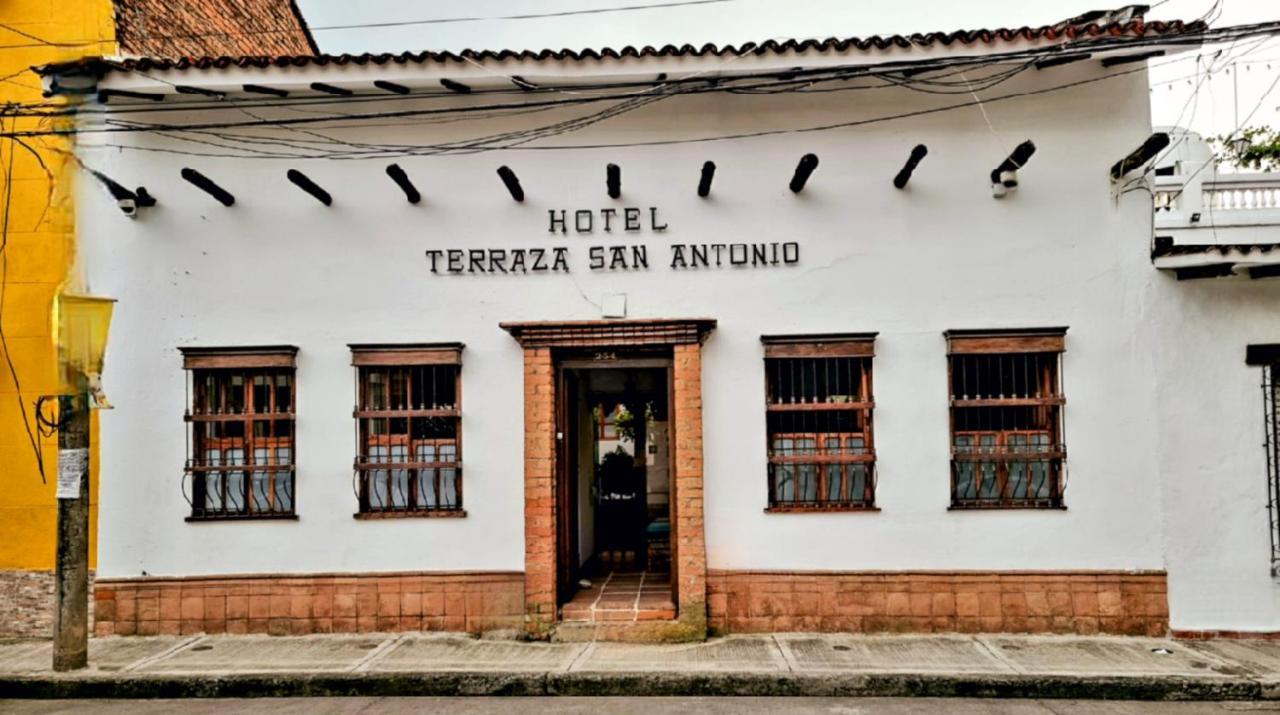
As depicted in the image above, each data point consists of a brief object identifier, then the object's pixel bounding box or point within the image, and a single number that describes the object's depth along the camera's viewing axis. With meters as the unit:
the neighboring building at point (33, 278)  7.57
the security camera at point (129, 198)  7.61
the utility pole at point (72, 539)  6.62
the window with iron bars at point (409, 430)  7.62
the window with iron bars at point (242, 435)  7.67
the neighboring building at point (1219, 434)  7.20
